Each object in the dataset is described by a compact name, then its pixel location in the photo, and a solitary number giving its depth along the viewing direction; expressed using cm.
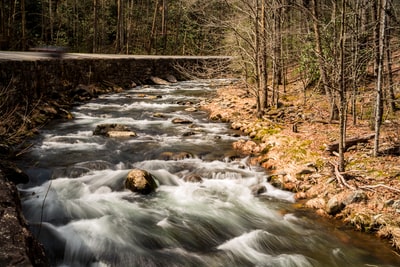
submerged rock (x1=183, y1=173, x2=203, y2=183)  839
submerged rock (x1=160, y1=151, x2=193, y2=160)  980
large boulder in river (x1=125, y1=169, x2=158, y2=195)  774
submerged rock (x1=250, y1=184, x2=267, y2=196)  791
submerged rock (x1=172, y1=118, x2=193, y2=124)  1420
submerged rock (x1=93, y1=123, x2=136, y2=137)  1197
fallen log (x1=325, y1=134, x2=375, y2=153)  888
